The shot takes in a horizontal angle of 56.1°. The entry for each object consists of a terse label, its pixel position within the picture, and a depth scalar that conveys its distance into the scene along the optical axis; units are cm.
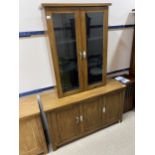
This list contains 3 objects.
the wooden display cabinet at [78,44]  170
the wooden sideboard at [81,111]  186
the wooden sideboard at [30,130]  168
